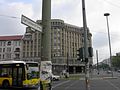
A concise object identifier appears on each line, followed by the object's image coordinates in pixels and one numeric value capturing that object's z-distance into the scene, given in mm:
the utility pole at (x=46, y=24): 4649
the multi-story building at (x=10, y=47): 59601
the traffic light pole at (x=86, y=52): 5960
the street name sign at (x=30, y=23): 4273
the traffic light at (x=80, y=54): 6178
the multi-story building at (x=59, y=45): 59733
